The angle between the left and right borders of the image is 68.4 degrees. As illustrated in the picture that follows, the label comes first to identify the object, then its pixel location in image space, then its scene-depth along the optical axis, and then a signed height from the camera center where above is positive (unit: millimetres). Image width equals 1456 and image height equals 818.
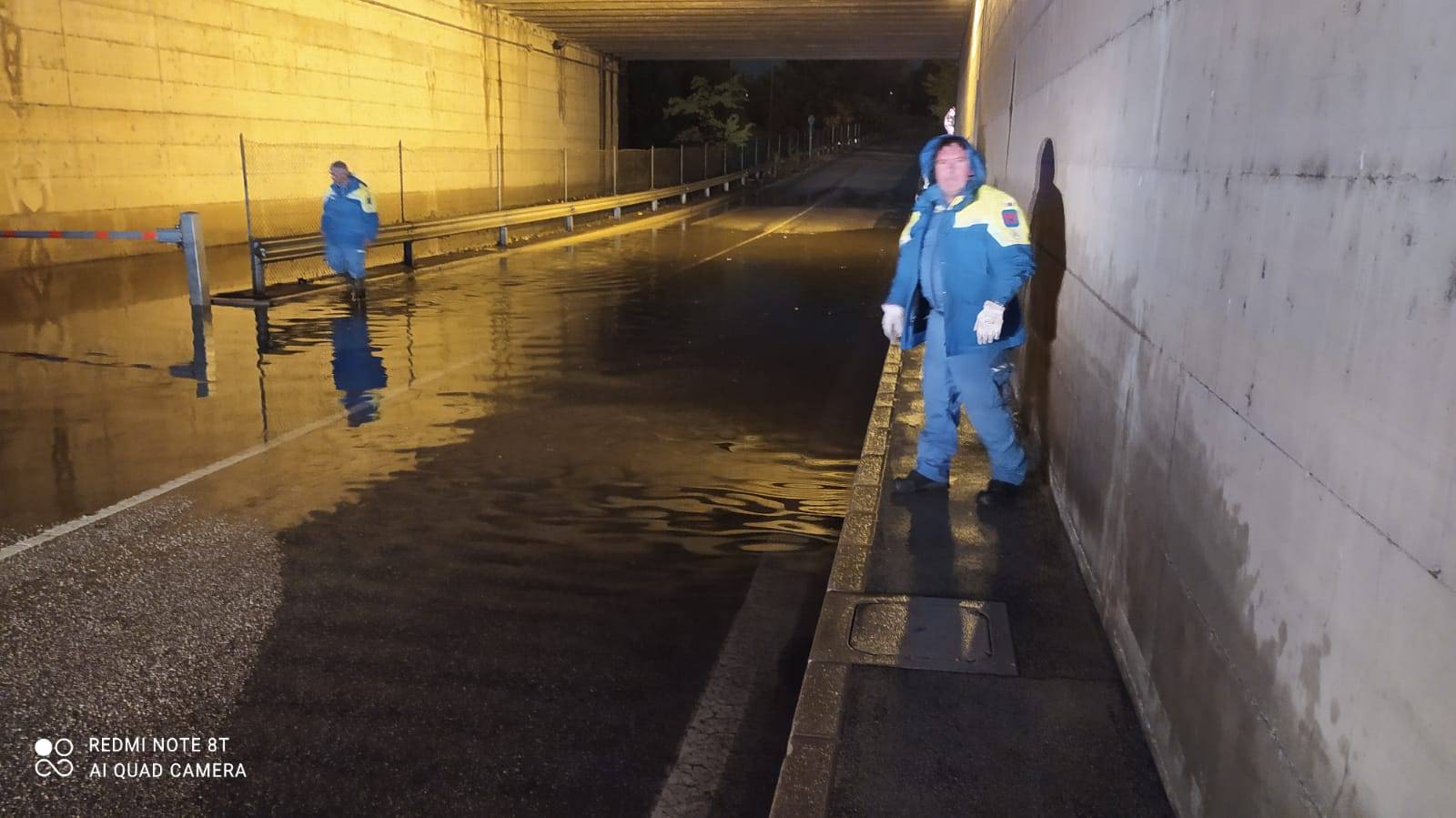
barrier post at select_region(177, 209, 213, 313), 12109 -1092
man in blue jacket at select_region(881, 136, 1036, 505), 5109 -647
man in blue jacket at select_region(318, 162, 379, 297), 13500 -745
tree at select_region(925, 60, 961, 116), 58156 +4818
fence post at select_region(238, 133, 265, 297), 13469 -1330
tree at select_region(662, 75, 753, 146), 49938 +2655
